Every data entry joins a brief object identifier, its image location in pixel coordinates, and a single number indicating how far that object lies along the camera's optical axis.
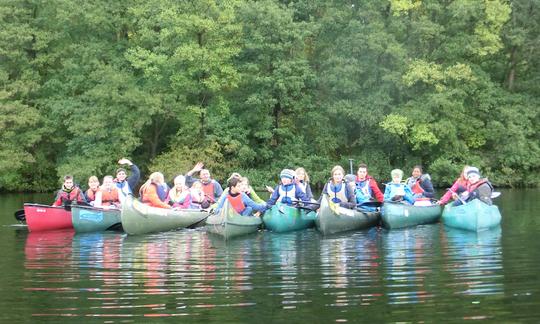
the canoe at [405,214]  17.44
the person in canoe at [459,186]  18.91
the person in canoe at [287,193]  17.27
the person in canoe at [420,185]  20.25
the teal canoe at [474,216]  16.64
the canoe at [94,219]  17.94
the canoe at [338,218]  16.23
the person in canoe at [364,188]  18.89
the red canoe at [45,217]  18.30
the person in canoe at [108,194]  18.95
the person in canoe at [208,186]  20.09
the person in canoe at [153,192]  17.59
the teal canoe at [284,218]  17.00
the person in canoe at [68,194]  18.98
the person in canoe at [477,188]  17.23
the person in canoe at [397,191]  18.16
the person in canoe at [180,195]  18.80
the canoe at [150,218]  16.86
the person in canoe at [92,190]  19.25
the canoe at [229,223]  15.84
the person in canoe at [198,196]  19.25
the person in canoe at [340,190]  16.84
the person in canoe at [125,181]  19.19
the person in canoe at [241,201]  16.85
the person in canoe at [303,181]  18.05
